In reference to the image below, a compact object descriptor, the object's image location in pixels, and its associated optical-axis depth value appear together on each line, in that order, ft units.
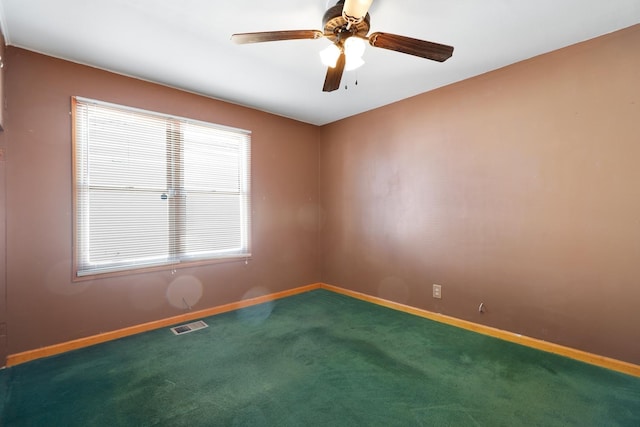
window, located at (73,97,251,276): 8.96
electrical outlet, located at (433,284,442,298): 10.73
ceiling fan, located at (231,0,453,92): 5.73
